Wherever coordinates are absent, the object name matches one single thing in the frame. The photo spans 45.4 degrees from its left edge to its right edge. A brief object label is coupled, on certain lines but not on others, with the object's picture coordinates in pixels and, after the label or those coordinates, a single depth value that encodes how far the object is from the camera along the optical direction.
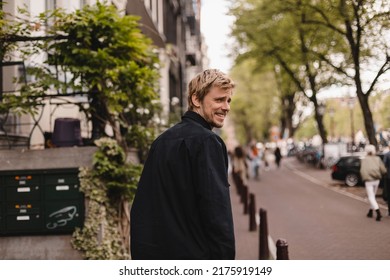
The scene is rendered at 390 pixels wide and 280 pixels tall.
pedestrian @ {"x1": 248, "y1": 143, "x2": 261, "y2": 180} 19.91
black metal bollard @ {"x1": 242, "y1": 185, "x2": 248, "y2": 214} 10.33
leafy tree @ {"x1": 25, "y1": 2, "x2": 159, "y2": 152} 5.12
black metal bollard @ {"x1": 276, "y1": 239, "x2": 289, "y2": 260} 3.65
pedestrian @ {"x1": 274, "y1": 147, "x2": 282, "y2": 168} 25.25
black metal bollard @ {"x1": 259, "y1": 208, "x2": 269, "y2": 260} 5.36
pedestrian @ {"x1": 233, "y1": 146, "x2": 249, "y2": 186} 15.56
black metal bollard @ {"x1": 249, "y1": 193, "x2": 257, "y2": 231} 7.96
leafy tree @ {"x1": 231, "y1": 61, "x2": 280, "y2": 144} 41.50
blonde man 2.06
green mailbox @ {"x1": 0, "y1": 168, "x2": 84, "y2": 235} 4.72
